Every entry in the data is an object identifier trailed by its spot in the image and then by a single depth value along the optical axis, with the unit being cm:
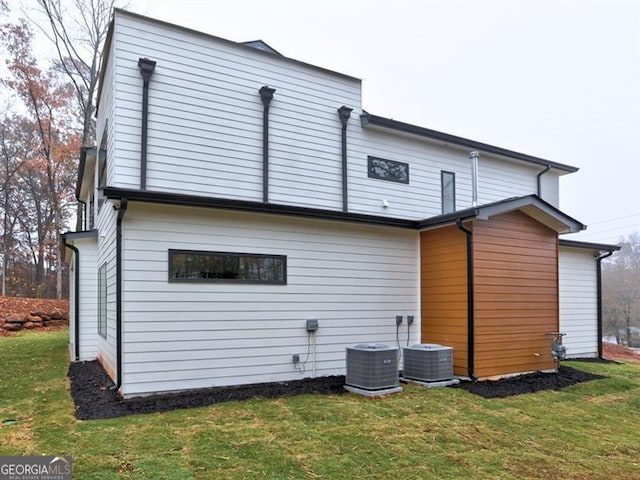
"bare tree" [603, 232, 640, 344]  2577
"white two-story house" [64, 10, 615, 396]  579
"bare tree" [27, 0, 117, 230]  1773
